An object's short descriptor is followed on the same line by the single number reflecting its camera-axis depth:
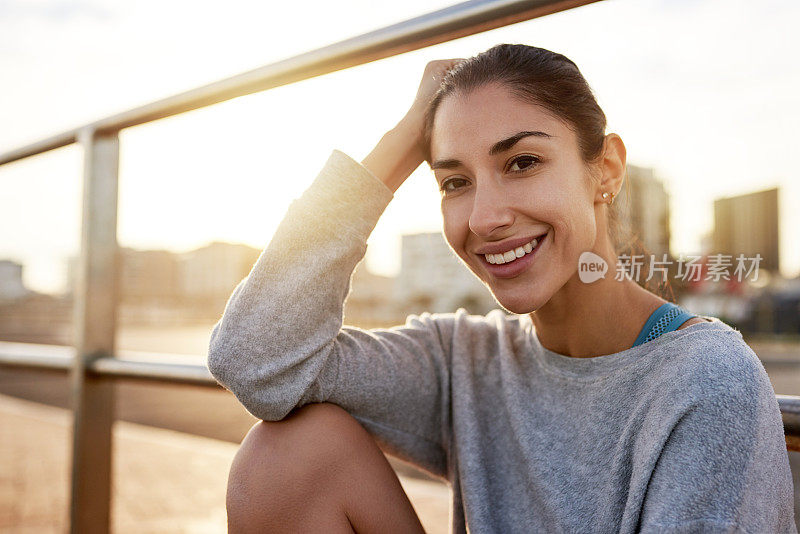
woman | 1.06
